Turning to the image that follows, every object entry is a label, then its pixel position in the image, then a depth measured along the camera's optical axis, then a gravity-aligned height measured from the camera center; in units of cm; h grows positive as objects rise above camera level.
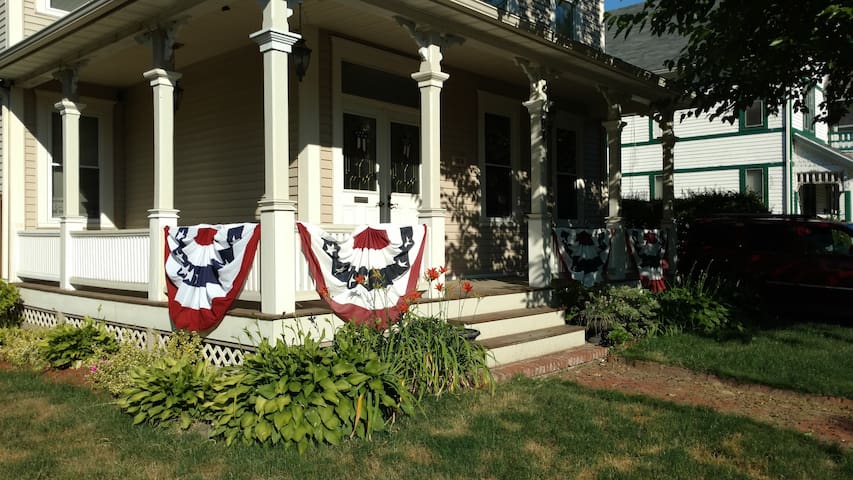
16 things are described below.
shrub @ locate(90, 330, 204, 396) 637 -113
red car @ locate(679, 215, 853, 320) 1048 -35
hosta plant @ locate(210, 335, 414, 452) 474 -114
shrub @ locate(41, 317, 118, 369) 737 -113
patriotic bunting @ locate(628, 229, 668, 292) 1076 -29
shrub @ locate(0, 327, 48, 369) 762 -121
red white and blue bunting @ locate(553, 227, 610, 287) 933 -21
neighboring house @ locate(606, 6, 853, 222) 2080 +257
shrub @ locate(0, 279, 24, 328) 919 -89
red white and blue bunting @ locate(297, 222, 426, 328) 627 -28
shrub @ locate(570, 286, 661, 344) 832 -95
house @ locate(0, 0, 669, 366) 714 +145
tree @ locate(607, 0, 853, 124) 736 +222
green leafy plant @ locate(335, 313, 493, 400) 566 -97
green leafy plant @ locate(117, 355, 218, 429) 524 -119
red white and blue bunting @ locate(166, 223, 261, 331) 627 -28
